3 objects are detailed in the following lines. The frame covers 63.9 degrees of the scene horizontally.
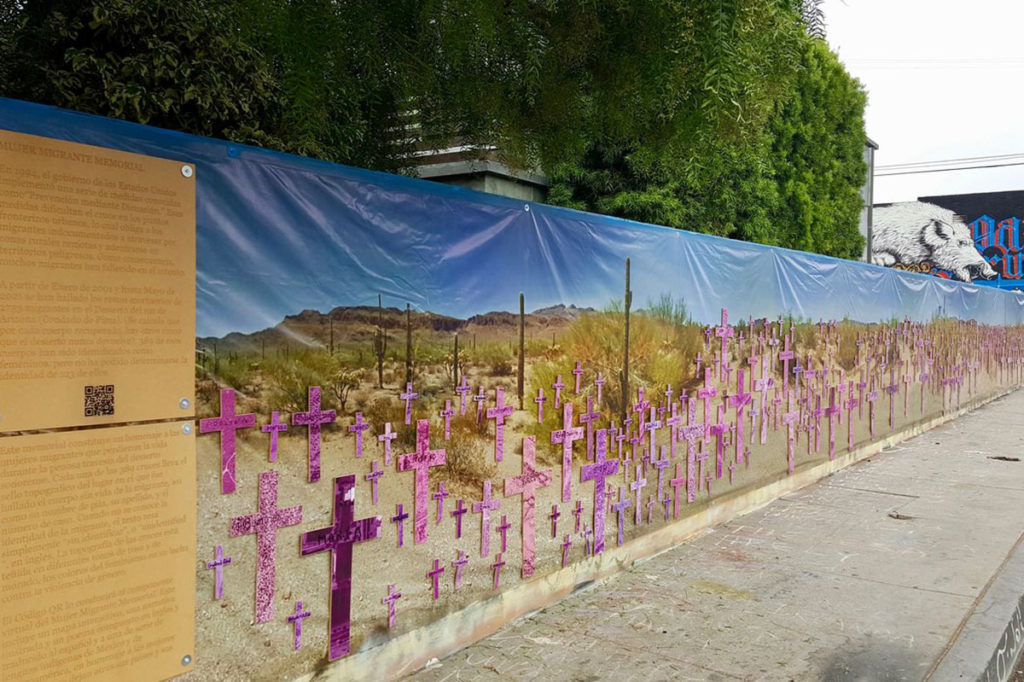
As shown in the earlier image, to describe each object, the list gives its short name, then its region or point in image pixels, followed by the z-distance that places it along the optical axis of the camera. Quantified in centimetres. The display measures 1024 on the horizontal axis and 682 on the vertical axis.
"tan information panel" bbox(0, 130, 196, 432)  250
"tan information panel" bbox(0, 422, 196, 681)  253
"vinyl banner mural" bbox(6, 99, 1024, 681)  316
